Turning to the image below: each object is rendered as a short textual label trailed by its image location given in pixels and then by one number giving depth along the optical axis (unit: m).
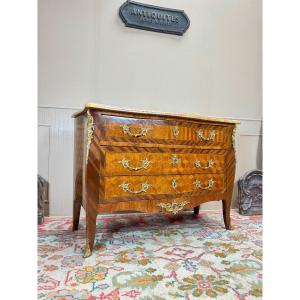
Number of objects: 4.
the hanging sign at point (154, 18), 2.45
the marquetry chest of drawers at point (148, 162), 1.54
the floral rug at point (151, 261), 1.13
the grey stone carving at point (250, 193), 2.67
